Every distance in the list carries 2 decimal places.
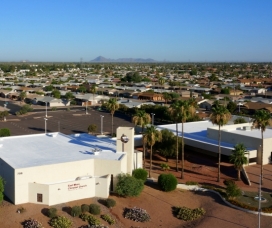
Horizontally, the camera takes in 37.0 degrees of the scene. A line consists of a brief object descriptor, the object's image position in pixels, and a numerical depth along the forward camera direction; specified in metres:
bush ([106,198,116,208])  31.45
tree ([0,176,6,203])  30.05
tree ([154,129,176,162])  46.47
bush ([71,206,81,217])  29.55
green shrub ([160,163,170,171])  43.47
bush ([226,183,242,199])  33.97
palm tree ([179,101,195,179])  40.31
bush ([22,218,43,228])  27.56
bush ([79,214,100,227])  28.66
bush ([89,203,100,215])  30.02
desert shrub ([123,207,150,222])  30.09
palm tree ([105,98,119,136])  57.67
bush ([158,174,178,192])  35.91
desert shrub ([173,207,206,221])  30.92
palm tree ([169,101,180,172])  40.59
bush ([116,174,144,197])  33.31
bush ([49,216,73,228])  27.81
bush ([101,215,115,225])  29.40
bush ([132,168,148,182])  36.91
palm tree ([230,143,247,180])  39.47
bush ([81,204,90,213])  30.11
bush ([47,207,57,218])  29.08
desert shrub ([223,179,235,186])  38.17
